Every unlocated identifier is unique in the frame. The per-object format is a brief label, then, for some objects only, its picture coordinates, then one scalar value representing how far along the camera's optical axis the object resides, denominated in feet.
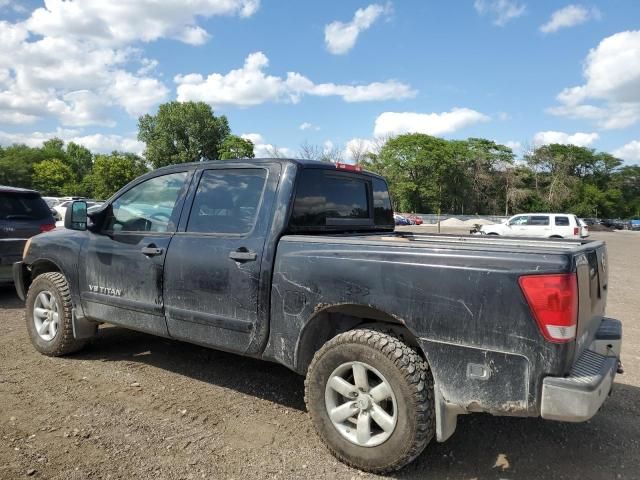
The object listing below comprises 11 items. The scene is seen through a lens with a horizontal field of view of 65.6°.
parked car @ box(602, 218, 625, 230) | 247.66
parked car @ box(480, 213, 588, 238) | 84.53
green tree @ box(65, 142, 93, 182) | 357.41
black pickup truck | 8.20
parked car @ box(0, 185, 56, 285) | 24.88
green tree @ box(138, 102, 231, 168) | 256.52
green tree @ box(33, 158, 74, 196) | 281.54
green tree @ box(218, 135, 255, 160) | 254.57
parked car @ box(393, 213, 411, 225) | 180.04
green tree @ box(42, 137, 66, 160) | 337.66
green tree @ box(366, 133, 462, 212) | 244.63
